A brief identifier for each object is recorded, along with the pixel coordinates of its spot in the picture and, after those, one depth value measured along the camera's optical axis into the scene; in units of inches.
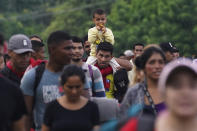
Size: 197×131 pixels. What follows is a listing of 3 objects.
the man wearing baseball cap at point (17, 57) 488.8
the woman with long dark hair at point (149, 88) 407.5
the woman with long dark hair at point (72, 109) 381.7
